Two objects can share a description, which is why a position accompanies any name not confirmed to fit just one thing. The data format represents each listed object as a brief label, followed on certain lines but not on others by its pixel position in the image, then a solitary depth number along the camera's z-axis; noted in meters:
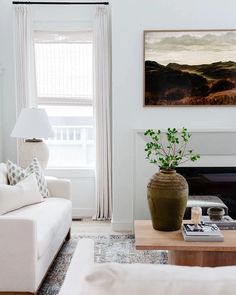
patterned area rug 2.84
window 4.52
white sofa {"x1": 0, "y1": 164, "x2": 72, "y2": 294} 2.42
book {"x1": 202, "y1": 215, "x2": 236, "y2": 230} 2.69
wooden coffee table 2.33
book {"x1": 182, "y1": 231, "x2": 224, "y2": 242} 2.40
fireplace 3.98
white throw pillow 2.96
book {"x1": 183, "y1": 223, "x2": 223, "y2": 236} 2.43
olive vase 2.54
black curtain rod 4.38
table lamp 3.78
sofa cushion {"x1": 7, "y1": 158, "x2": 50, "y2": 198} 3.45
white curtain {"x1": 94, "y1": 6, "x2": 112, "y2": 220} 4.39
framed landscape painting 3.91
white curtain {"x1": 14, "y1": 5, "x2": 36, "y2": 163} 4.39
